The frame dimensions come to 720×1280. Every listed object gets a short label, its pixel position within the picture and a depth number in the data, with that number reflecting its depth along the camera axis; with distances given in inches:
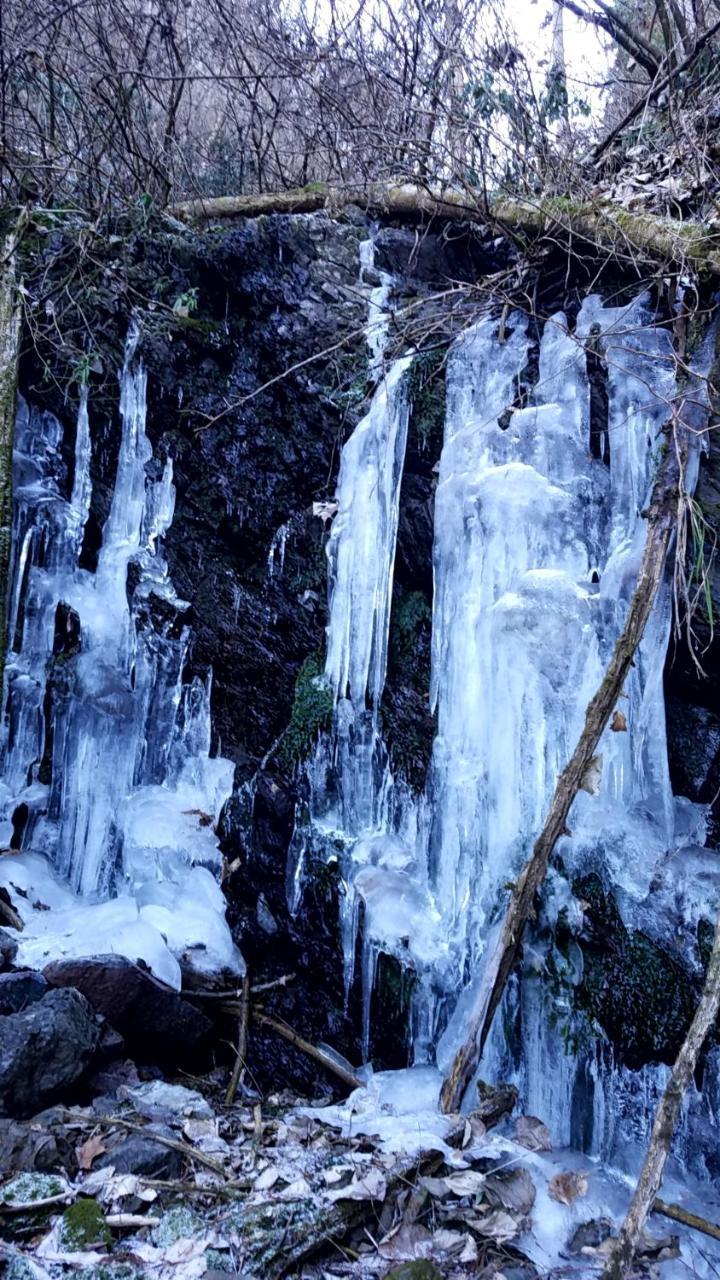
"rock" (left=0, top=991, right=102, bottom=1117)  101.7
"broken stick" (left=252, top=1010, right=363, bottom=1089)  145.6
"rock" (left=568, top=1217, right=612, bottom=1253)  92.6
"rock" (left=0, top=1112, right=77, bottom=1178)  88.0
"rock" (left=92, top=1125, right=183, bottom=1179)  89.0
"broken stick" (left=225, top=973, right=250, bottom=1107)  136.6
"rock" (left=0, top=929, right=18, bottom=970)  135.1
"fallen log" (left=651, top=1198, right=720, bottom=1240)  87.0
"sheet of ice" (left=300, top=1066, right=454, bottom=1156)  101.9
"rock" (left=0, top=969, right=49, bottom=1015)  121.1
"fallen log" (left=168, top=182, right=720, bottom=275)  149.2
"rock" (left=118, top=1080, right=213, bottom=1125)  108.7
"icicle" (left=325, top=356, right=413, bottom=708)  162.7
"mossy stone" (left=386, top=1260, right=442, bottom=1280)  75.9
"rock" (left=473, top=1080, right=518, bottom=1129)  117.0
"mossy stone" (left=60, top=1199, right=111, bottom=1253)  76.9
